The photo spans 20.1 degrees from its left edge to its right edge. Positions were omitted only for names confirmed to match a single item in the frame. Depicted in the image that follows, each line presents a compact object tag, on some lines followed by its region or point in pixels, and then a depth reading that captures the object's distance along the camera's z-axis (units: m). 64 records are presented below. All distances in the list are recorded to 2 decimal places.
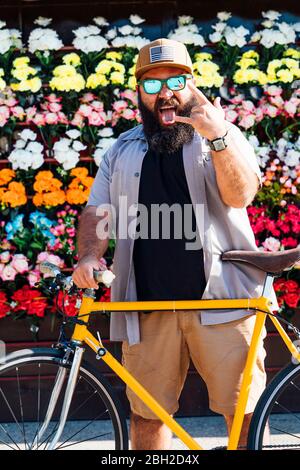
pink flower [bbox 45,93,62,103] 5.20
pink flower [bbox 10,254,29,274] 5.01
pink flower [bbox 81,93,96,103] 5.22
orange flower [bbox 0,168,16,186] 5.15
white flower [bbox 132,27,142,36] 5.36
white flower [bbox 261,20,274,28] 5.37
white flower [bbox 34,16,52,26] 5.40
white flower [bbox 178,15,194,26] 5.42
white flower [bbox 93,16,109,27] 5.40
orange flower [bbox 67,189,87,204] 5.10
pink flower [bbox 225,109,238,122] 5.19
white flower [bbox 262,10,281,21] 5.41
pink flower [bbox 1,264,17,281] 5.02
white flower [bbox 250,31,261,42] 5.36
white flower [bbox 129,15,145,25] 5.38
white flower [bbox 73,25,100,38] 5.34
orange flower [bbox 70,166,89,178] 5.15
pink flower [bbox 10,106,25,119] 5.19
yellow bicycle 3.42
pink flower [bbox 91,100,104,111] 5.19
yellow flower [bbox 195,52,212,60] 5.29
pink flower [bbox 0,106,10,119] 5.18
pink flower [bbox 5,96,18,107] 5.21
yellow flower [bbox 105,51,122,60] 5.28
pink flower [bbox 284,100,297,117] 5.19
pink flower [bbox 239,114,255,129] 5.19
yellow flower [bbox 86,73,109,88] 5.20
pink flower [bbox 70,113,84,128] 5.20
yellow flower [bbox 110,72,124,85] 5.20
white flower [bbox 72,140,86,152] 5.17
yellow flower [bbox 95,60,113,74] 5.22
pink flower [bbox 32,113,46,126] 5.17
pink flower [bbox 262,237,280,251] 5.02
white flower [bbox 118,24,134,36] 5.36
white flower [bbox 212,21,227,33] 5.37
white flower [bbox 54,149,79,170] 5.14
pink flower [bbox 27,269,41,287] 5.01
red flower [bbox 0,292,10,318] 5.04
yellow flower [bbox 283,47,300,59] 5.33
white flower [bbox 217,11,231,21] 5.41
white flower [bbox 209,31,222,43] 5.34
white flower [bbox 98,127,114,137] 5.18
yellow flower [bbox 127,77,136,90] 5.26
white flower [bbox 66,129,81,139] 5.18
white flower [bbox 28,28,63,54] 5.29
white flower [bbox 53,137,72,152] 5.16
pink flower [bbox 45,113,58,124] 5.18
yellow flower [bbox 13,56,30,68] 5.24
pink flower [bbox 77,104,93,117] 5.18
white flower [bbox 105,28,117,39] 5.38
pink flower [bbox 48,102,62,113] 5.18
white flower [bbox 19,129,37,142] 5.18
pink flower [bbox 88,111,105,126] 5.18
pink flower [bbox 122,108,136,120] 5.20
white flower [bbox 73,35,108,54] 5.31
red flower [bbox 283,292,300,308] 5.04
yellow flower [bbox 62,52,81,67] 5.27
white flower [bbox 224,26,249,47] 5.30
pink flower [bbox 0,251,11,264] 5.03
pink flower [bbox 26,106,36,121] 5.18
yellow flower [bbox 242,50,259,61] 5.30
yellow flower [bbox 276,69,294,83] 5.21
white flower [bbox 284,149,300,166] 5.11
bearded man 3.59
